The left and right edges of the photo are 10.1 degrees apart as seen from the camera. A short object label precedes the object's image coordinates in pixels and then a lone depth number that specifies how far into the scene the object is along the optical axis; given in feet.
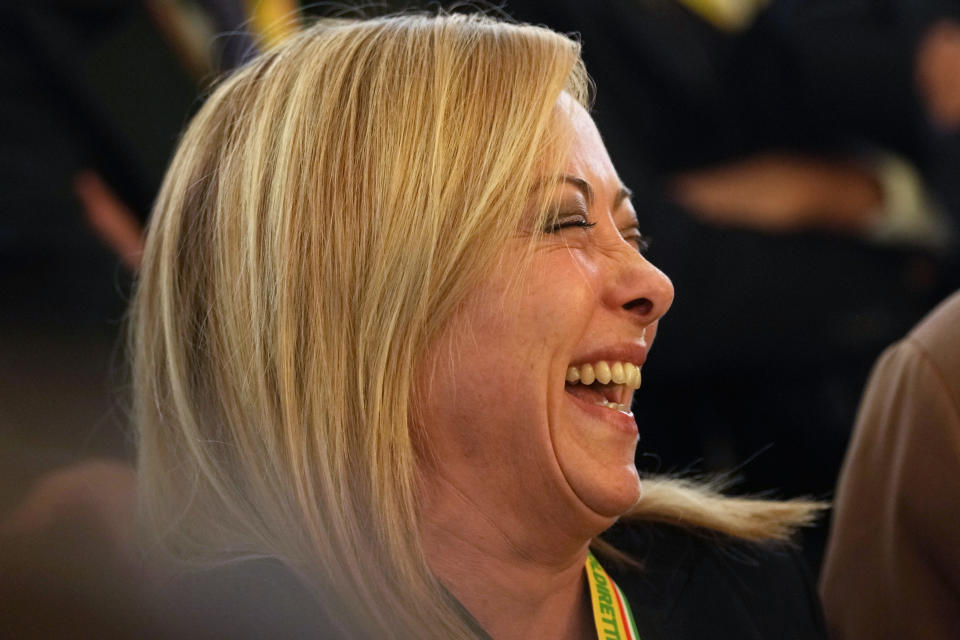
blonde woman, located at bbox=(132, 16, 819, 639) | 7.22
